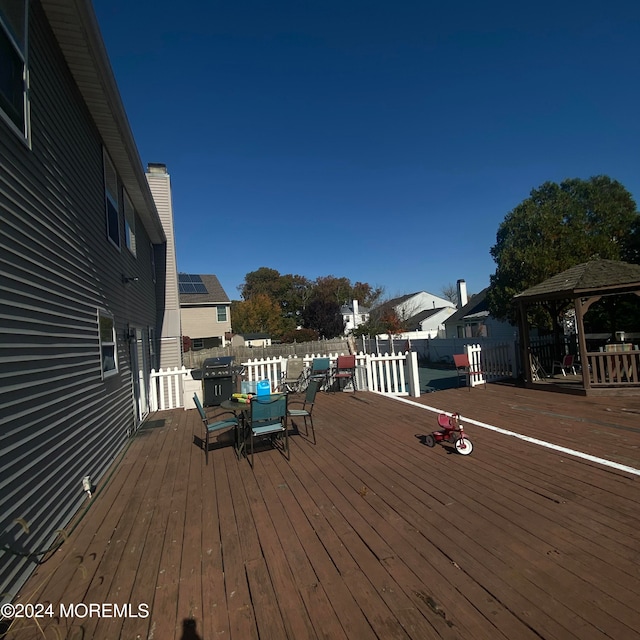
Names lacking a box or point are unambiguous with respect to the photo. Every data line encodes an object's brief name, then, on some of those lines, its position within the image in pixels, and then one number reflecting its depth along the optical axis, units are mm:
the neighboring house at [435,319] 37125
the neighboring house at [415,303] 46438
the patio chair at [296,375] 9374
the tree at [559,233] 11891
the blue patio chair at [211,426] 4410
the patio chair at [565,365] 9339
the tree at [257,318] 41000
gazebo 7570
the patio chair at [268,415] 4249
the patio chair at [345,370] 8859
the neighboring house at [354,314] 44500
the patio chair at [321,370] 9117
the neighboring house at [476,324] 21844
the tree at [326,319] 35688
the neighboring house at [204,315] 28453
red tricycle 4266
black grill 8305
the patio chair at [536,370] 9381
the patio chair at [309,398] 4990
